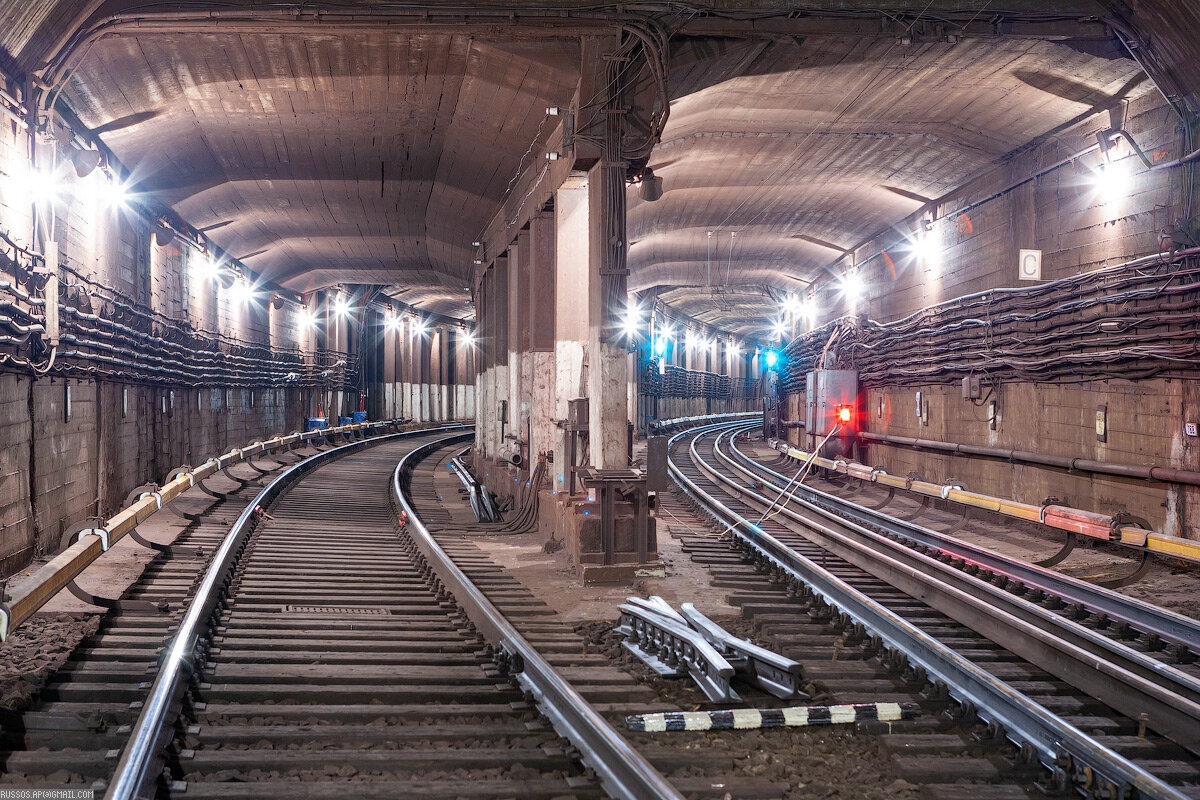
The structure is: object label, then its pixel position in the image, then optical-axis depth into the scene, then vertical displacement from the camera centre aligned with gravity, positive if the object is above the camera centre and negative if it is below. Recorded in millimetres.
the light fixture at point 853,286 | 21812 +2711
